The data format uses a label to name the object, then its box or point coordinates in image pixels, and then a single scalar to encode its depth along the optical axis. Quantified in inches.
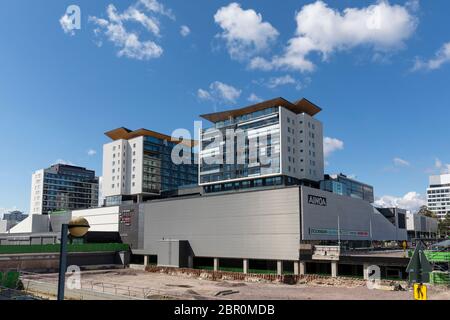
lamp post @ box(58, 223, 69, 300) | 433.4
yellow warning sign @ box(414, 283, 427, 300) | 432.8
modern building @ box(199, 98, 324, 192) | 4158.5
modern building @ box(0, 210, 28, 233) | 6153.5
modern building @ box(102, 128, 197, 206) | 5241.1
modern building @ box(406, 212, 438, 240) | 5851.4
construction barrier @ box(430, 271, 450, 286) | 1954.7
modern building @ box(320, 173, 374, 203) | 4533.7
